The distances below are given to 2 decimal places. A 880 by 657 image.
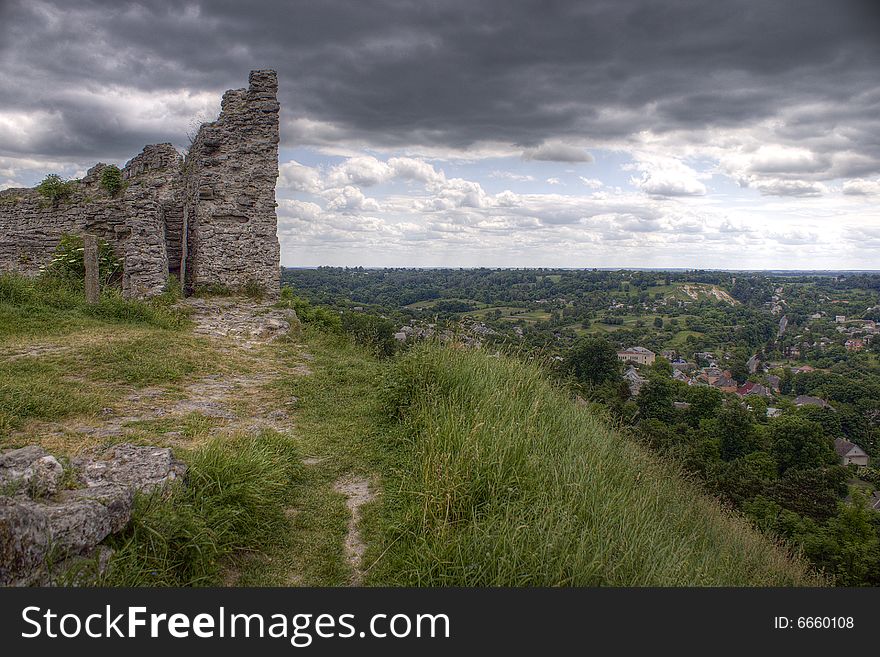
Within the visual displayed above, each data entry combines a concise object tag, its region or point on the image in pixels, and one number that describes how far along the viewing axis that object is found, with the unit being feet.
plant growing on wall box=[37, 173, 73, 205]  42.78
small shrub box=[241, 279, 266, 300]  41.09
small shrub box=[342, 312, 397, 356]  35.24
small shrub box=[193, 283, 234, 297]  40.24
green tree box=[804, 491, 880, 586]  49.39
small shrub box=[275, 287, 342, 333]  41.68
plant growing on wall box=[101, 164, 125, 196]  43.34
